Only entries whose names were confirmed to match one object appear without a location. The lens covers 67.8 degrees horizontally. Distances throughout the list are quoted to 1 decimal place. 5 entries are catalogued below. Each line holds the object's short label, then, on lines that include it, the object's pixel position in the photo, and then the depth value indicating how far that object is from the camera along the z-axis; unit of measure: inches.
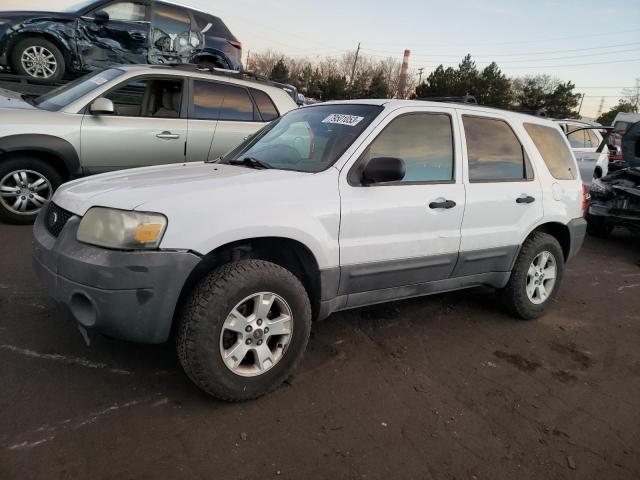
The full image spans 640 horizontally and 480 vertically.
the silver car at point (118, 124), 199.5
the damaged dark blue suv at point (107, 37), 289.9
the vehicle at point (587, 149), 410.3
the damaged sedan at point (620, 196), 280.8
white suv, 94.2
